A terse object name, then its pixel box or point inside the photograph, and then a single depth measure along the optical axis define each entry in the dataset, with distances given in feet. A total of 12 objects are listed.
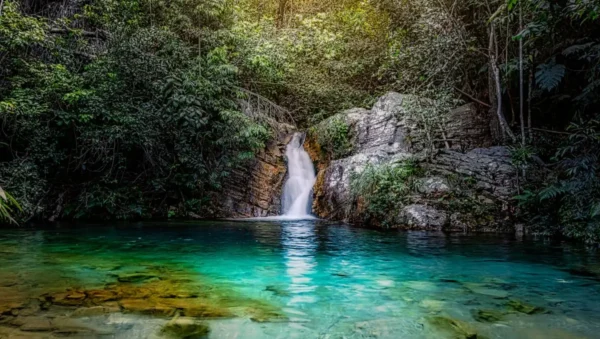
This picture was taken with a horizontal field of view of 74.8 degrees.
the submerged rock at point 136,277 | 13.75
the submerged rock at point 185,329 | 8.87
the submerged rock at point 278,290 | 12.48
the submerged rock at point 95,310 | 10.10
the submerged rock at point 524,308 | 10.82
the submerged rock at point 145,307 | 10.32
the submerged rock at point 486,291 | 12.37
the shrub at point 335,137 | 41.57
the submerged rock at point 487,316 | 10.10
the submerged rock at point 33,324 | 8.96
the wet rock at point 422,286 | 13.10
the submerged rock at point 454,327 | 9.18
